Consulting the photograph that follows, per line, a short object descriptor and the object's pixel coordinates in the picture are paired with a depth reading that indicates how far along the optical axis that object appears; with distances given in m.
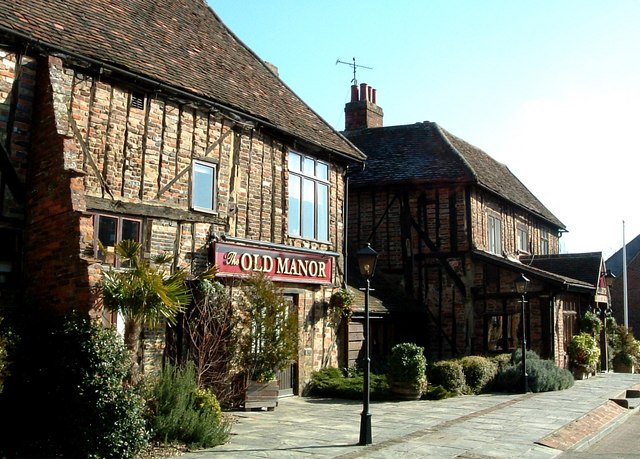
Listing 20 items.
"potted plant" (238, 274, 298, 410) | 12.95
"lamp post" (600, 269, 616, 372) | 25.50
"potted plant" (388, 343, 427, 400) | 15.32
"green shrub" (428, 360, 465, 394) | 16.39
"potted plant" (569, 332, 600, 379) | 21.69
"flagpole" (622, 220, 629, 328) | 31.72
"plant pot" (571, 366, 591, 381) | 21.78
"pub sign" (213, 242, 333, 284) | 13.29
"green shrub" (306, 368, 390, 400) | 15.49
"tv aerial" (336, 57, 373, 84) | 26.52
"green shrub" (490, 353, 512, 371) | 18.59
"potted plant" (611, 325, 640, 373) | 26.95
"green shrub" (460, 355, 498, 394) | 17.12
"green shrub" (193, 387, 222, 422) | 10.26
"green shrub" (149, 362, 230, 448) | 9.29
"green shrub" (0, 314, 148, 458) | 8.38
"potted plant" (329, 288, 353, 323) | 16.48
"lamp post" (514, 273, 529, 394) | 16.95
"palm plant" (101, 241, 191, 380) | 9.08
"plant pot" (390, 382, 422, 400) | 15.38
